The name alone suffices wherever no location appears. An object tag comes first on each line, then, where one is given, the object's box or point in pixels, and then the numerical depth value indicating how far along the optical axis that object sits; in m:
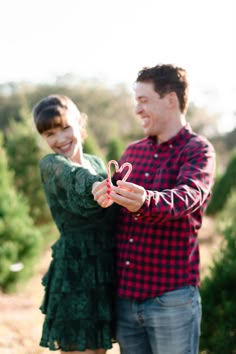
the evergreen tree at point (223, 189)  12.24
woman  2.26
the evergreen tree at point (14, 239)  6.56
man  2.21
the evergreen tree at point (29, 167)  8.77
